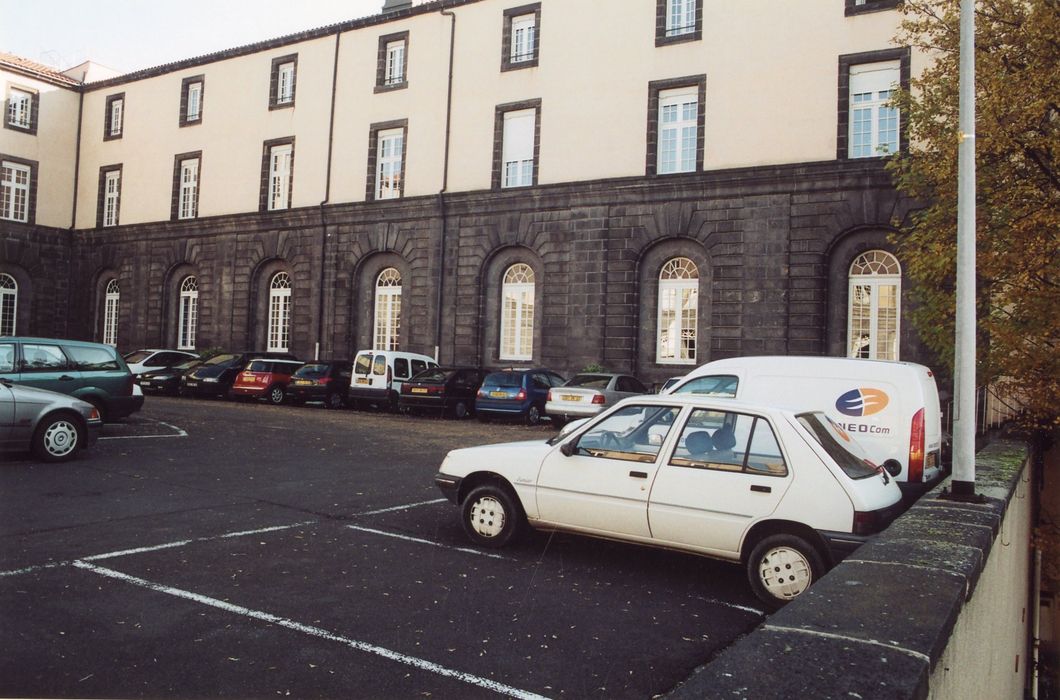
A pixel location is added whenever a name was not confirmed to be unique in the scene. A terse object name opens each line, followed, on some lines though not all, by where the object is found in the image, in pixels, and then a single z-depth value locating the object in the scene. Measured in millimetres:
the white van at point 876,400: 8953
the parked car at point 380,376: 25625
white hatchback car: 6000
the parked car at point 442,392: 24047
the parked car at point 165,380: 28328
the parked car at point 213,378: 27922
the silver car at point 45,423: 11164
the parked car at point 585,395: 20719
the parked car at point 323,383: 26364
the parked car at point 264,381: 27109
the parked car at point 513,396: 22562
